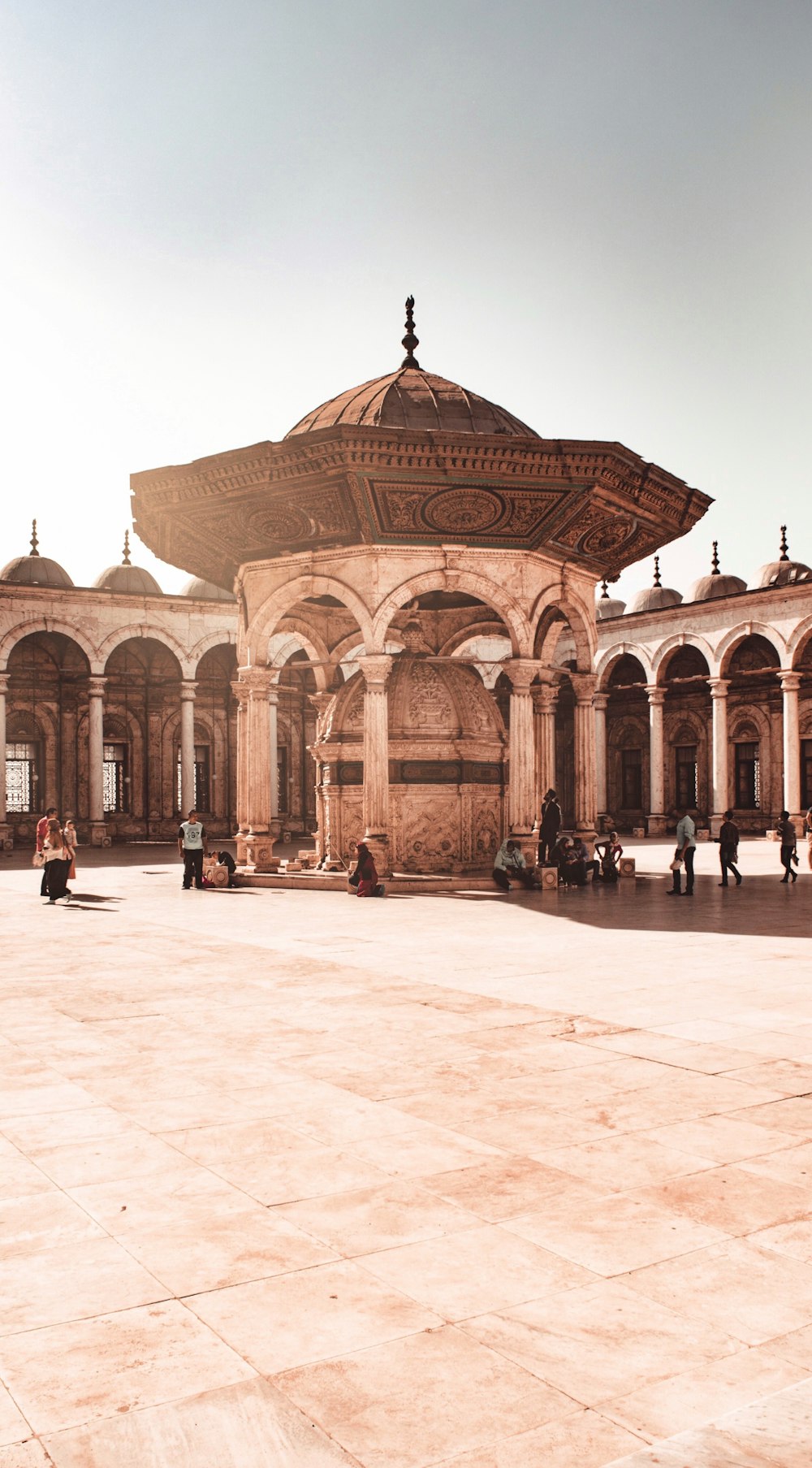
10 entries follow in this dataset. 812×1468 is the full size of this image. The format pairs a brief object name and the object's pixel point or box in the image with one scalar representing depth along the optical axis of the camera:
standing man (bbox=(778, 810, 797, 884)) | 16.12
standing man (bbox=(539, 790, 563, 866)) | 15.22
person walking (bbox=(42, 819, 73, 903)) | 13.48
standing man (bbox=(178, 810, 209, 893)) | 15.12
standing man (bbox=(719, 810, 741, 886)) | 15.79
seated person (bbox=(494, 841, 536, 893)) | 14.51
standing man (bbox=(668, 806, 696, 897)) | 14.22
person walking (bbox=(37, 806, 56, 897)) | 13.83
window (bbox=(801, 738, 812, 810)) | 31.77
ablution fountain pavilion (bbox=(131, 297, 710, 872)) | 14.12
